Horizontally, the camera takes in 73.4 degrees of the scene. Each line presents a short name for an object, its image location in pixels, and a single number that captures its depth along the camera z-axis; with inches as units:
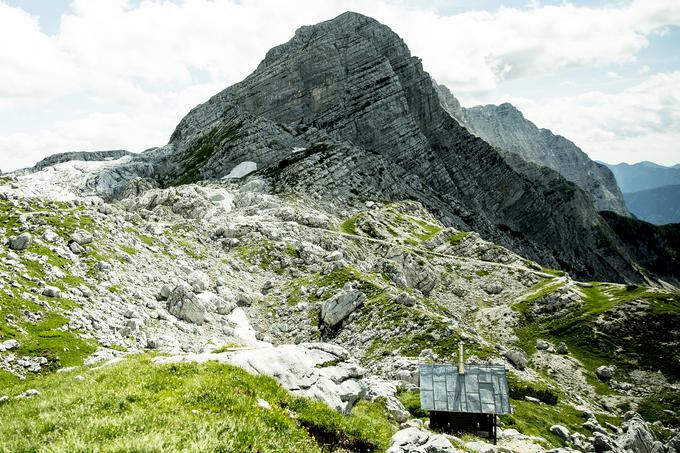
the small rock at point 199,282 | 2394.2
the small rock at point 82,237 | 2047.7
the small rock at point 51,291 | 1472.7
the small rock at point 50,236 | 1908.1
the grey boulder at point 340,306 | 2397.9
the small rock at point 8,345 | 1099.9
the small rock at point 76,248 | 1963.6
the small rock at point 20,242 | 1707.7
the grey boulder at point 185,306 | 2006.6
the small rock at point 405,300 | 2452.0
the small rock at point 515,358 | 2388.0
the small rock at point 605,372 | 2727.4
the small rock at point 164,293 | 2065.0
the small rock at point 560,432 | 1678.2
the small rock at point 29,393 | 658.7
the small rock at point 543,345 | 3036.4
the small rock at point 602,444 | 1643.9
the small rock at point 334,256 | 3225.9
